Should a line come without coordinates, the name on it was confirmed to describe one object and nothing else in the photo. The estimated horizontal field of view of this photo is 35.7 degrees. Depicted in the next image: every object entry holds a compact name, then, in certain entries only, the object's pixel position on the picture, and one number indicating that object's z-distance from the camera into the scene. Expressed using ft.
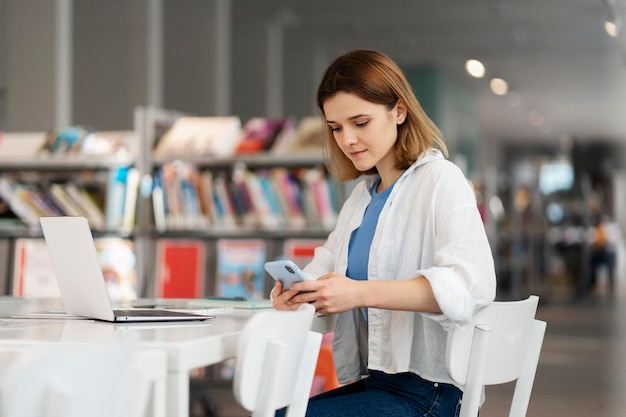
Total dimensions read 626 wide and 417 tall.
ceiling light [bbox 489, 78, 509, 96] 48.57
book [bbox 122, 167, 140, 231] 18.17
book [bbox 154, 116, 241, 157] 17.87
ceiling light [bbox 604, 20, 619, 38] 34.68
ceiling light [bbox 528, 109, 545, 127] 58.50
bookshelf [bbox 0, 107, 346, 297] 17.25
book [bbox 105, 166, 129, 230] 18.07
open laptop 6.34
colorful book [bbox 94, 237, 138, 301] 17.74
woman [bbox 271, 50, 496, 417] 6.27
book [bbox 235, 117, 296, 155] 17.62
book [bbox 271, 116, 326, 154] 17.25
